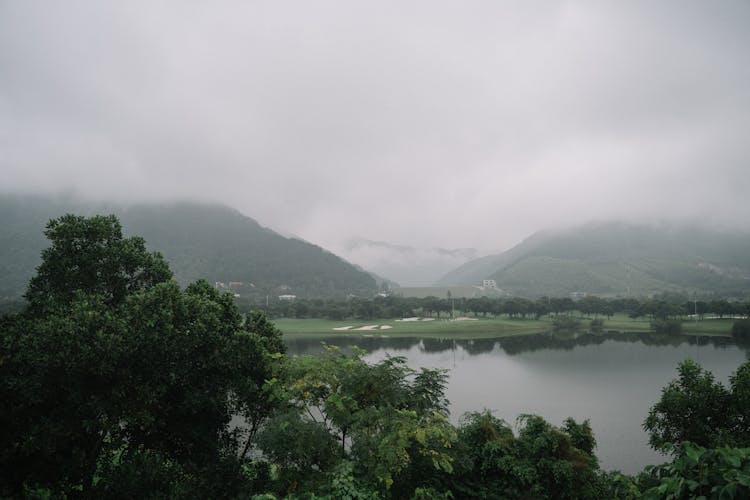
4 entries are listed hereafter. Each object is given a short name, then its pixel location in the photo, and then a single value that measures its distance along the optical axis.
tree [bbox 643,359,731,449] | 14.21
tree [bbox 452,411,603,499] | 11.22
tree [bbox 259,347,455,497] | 9.02
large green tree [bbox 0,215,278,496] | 10.09
